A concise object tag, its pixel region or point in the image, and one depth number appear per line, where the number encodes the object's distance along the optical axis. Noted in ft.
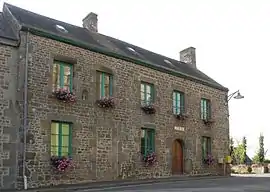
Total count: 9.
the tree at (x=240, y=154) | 144.36
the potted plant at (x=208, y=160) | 75.79
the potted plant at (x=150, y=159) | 63.62
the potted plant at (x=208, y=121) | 77.77
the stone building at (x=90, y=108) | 49.90
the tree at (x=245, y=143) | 147.96
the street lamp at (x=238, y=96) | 77.20
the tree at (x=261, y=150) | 142.98
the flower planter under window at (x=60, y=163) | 51.26
